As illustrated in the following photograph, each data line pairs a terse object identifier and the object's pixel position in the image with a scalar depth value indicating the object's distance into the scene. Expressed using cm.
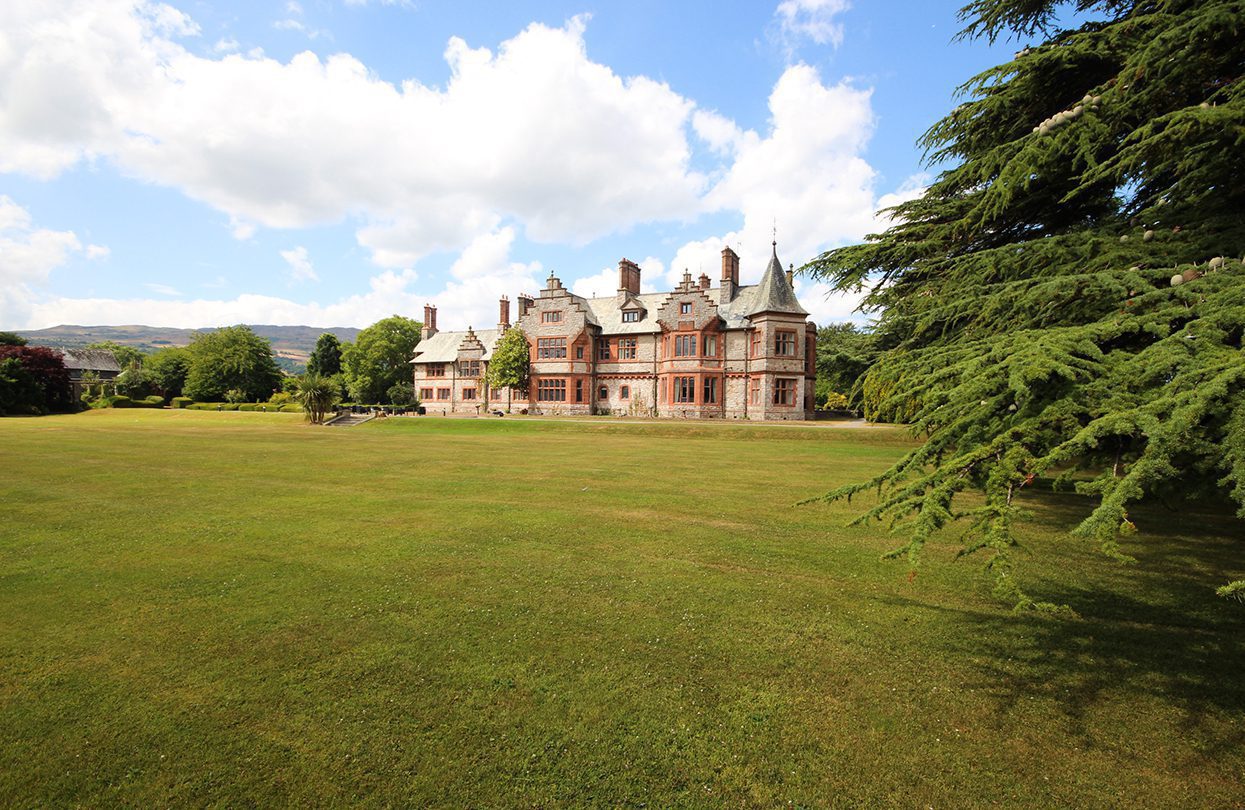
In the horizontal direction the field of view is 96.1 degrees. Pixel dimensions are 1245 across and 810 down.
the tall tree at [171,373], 7988
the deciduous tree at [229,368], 7588
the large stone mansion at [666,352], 4509
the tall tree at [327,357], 8712
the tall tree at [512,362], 5416
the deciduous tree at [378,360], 7244
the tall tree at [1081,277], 414
